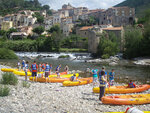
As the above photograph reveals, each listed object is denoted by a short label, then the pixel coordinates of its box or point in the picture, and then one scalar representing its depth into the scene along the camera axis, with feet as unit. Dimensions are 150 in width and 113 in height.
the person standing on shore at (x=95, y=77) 47.93
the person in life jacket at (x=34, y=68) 48.17
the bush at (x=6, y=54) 130.11
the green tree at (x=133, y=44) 137.72
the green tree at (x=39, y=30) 262.47
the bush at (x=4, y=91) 30.04
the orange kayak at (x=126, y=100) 32.09
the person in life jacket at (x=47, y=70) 50.23
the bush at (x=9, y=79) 38.88
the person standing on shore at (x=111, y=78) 45.52
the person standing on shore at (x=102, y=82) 32.28
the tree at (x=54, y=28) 271.08
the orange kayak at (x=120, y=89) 40.94
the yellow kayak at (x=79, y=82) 48.27
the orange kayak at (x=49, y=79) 51.89
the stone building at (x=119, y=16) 265.13
